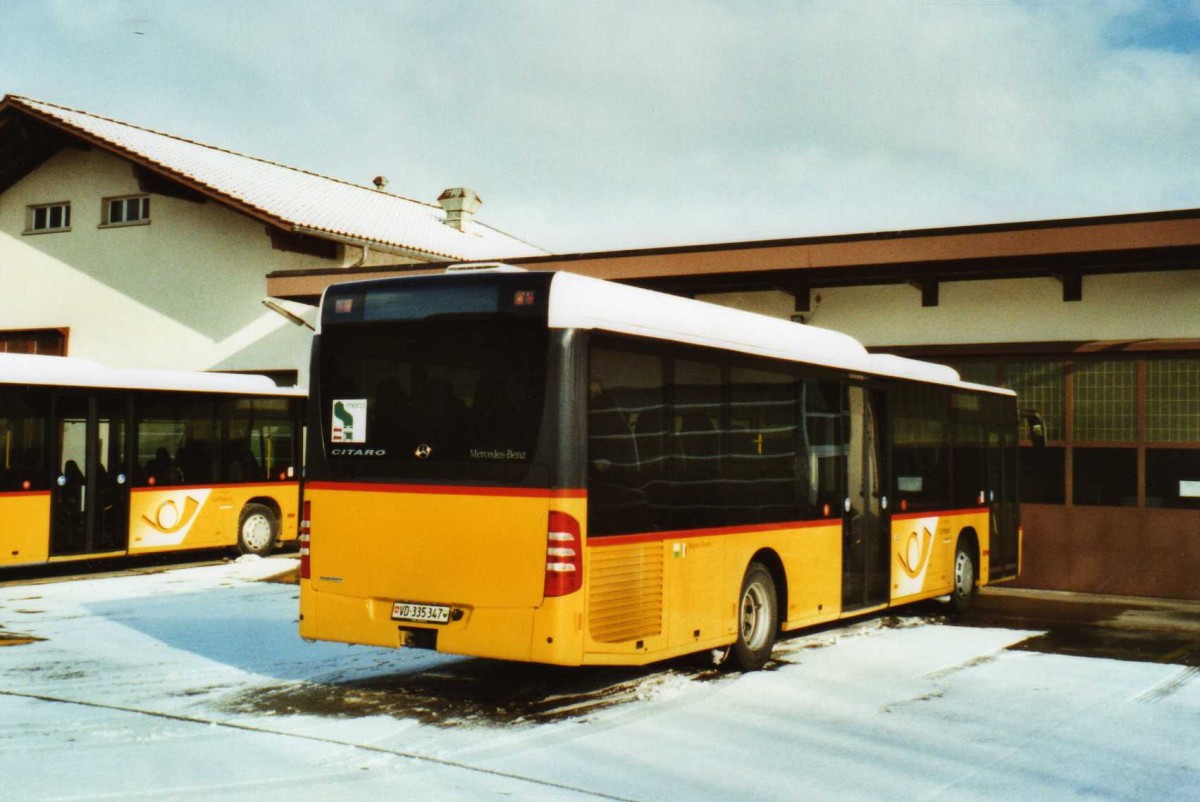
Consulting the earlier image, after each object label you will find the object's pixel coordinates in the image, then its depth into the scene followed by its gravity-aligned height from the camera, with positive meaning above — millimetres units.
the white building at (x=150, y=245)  23156 +4141
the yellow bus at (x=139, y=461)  15211 -56
